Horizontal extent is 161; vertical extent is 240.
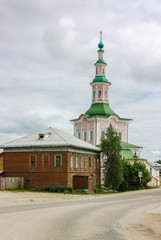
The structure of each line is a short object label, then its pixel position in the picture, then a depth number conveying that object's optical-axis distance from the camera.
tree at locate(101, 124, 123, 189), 48.84
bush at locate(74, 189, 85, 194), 41.54
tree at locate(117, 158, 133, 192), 52.06
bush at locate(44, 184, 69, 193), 41.53
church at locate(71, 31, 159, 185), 70.62
